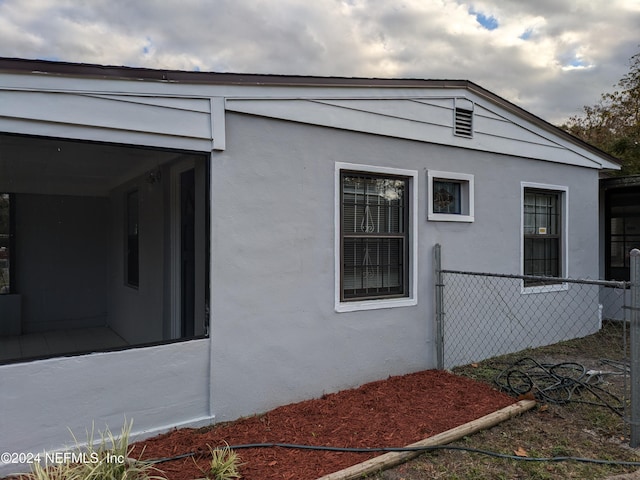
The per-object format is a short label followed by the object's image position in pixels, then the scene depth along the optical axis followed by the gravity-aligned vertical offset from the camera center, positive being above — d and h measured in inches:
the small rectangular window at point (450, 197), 196.4 +22.2
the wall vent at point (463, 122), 207.2 +59.6
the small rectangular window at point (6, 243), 244.7 -0.4
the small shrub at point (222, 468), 102.9 -56.6
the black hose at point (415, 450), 116.6 -59.9
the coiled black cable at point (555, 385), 159.3 -59.4
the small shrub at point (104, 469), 90.5 -50.9
